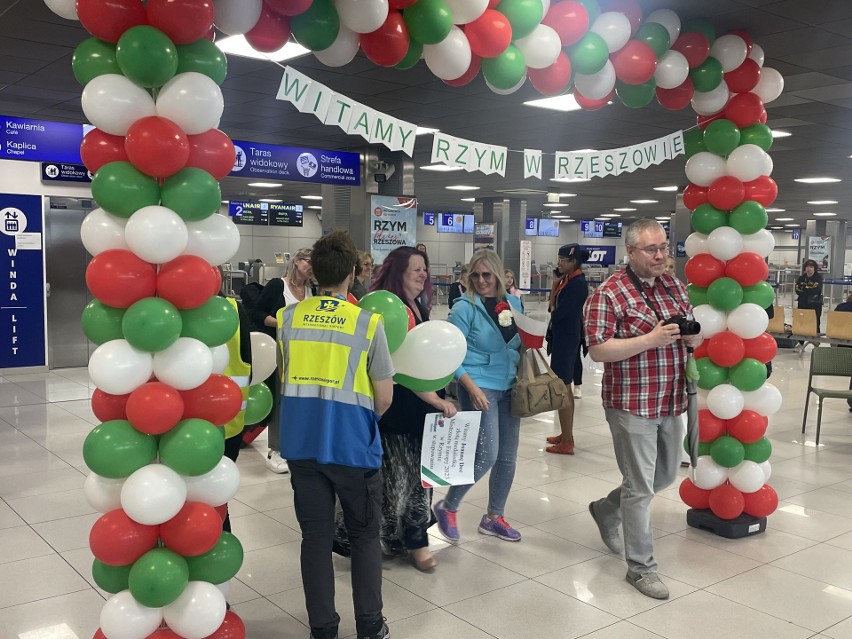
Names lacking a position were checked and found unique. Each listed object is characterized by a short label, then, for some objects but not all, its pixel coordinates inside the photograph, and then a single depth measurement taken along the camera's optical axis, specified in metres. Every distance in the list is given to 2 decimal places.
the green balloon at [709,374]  4.14
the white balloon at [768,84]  4.26
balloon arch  2.40
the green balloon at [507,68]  3.50
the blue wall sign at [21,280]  9.19
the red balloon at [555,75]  3.76
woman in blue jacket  3.69
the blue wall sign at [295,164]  8.45
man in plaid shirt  3.30
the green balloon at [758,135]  4.19
